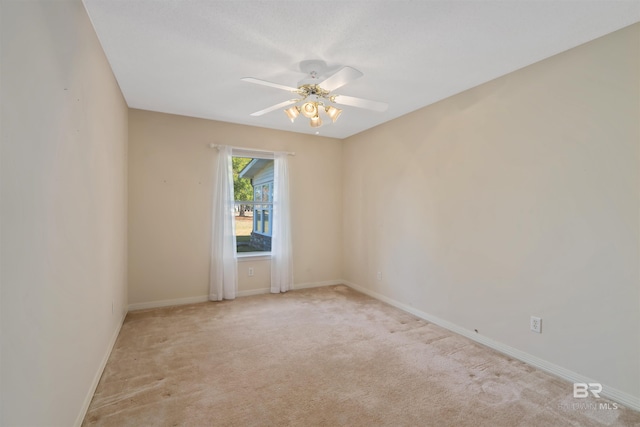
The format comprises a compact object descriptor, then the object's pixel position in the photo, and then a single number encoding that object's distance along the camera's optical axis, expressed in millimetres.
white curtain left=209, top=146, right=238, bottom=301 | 4215
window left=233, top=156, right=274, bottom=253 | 4637
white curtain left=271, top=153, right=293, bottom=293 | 4641
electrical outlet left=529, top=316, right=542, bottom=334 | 2525
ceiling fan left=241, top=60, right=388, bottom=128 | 2500
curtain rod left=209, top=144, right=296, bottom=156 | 4196
